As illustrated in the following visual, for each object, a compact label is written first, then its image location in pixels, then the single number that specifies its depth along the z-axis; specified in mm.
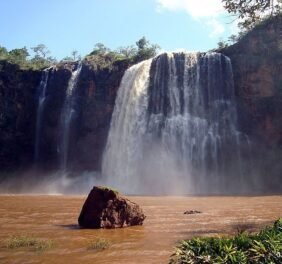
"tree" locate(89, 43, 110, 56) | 43120
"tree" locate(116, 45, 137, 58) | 40398
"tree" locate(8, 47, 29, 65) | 37102
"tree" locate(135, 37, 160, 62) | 33996
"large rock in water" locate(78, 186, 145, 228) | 9873
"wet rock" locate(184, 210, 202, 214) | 12168
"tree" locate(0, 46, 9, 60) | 38319
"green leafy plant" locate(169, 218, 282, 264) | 3933
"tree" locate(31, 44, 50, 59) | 51460
